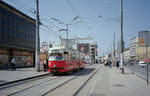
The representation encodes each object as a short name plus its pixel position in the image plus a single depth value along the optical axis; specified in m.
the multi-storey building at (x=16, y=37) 27.92
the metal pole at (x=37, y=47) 19.31
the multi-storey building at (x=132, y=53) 122.40
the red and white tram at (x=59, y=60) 16.58
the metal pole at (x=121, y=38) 19.25
